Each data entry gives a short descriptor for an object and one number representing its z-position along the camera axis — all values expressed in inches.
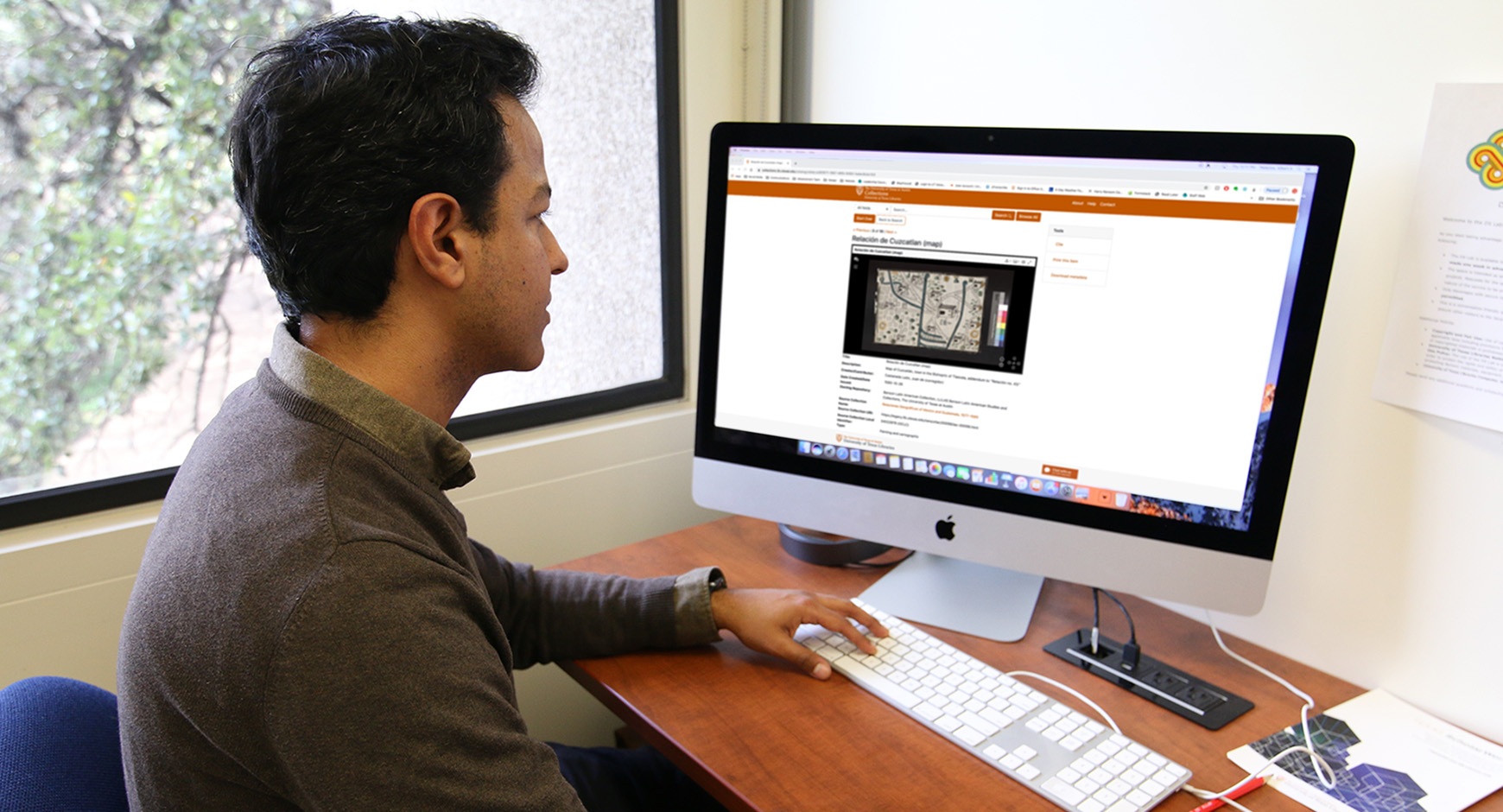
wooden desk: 31.5
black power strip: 36.1
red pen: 30.7
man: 24.4
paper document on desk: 31.8
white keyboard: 31.0
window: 42.8
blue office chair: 25.8
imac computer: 34.8
